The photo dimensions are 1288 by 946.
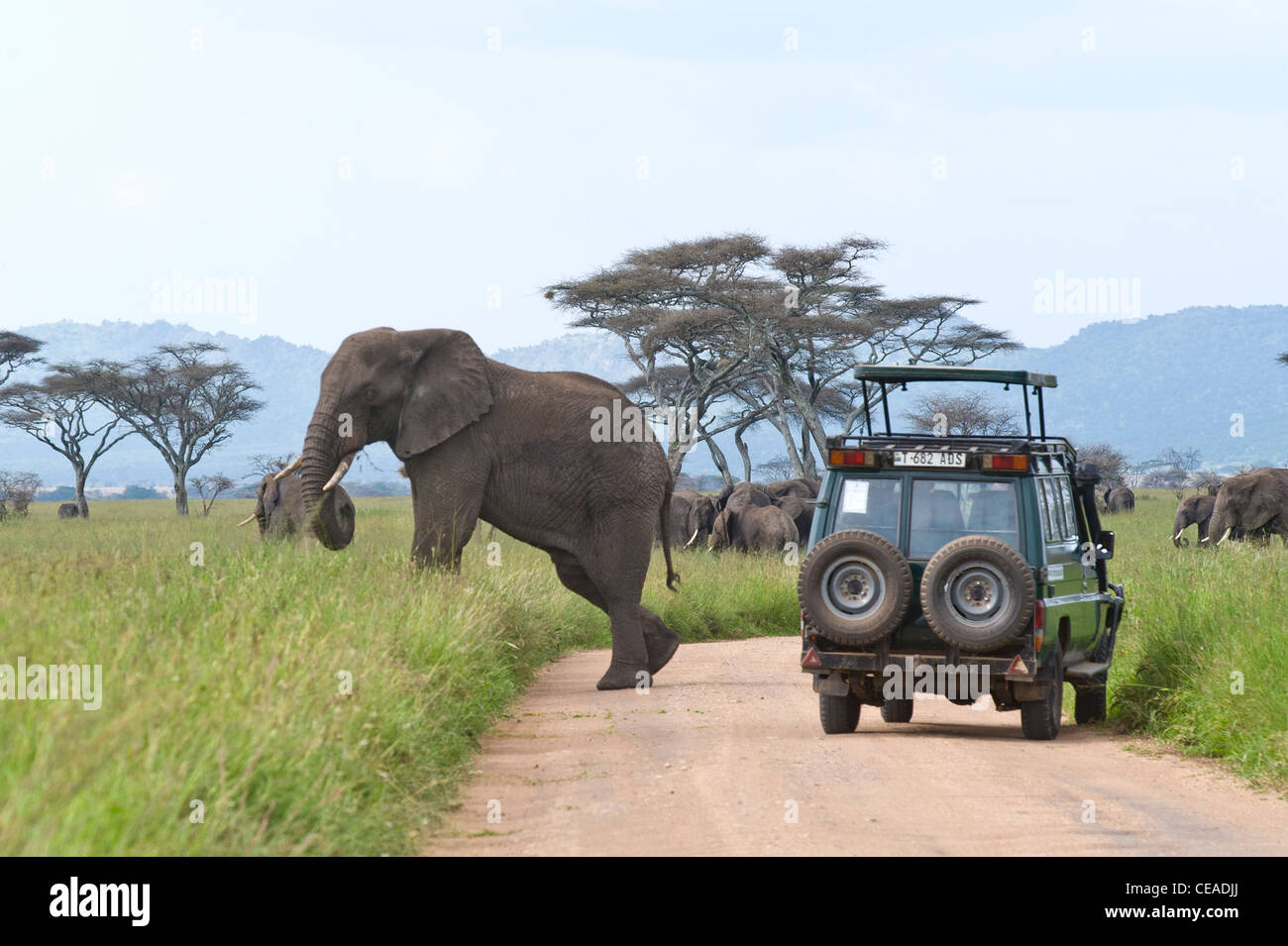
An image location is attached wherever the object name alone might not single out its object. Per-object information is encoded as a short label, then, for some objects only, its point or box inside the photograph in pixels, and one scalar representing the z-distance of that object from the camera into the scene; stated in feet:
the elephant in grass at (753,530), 103.14
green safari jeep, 32.48
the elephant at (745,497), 114.01
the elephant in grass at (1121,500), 192.13
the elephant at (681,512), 121.60
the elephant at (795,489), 130.41
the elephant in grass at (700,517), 120.16
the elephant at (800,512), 114.42
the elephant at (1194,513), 116.16
